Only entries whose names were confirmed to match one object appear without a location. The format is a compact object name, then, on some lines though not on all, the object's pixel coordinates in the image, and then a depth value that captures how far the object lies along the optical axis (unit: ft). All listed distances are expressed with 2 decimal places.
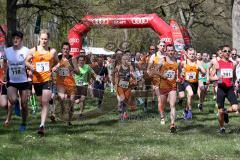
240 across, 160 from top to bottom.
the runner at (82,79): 41.87
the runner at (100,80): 49.98
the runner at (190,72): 46.16
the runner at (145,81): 49.29
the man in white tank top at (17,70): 32.14
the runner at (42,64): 32.53
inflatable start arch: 74.81
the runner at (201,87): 50.63
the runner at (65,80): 38.60
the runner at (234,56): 53.73
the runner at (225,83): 34.83
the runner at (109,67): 62.80
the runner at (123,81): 43.83
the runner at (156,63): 38.01
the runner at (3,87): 33.35
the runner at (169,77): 36.45
